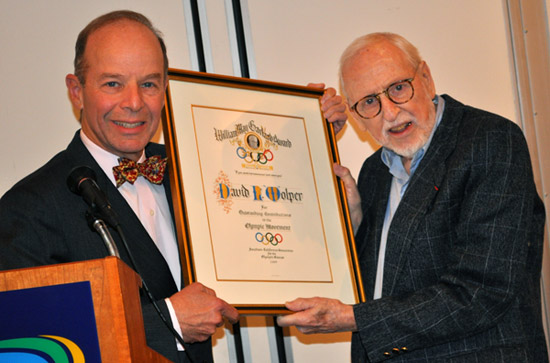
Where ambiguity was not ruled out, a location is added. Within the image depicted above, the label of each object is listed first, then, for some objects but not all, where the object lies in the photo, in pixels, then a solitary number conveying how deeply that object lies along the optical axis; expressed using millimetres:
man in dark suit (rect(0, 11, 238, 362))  2600
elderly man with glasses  2801
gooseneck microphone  2240
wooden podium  1678
